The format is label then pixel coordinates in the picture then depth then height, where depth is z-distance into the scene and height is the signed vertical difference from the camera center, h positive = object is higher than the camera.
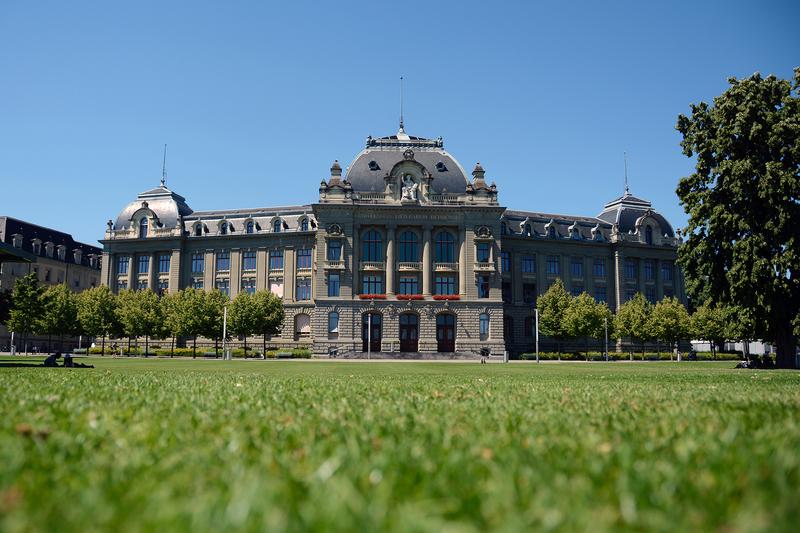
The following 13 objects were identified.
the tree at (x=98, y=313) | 76.06 +1.70
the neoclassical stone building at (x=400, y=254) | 71.44 +9.84
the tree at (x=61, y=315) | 77.44 +1.48
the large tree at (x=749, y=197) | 29.22 +6.46
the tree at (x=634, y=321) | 76.38 +1.02
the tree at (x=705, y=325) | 77.56 +0.57
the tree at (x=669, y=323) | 76.06 +0.80
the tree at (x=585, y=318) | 73.31 +1.32
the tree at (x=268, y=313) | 74.75 +1.76
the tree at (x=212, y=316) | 72.81 +1.33
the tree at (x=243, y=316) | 73.94 +1.37
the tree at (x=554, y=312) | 75.00 +2.06
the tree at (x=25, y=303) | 65.50 +2.41
